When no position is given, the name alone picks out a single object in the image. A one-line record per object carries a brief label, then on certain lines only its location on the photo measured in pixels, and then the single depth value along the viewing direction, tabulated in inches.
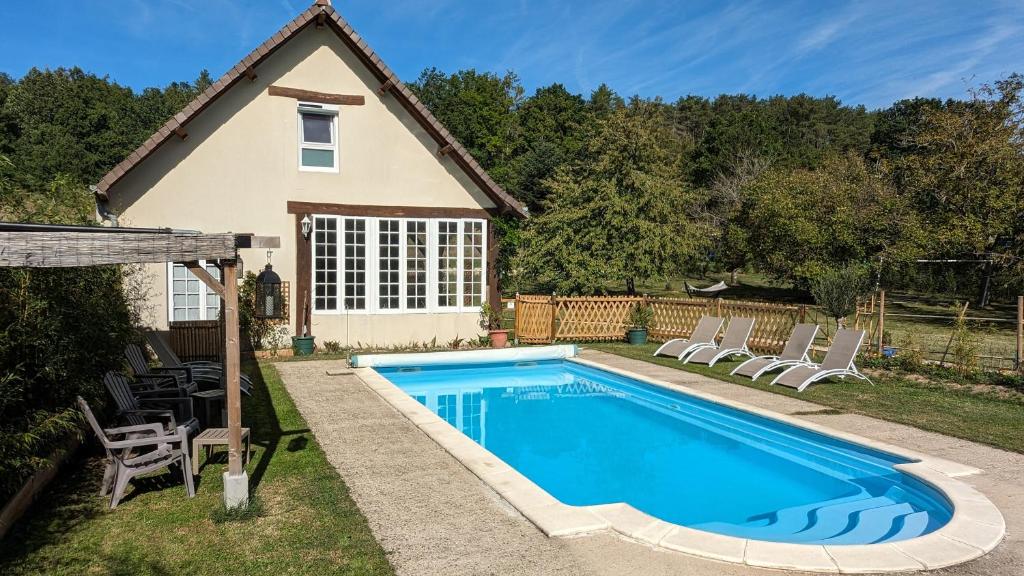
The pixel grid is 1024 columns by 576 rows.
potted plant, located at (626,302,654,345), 728.3
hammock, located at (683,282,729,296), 1125.0
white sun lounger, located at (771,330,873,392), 477.7
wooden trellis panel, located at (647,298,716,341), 705.6
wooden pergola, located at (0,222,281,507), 173.5
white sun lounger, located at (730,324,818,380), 514.9
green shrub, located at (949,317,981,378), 499.5
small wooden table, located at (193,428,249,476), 263.3
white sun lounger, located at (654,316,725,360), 612.6
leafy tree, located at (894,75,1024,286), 977.5
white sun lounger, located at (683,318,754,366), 583.5
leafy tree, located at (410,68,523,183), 2288.4
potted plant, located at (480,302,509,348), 671.1
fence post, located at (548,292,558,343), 720.7
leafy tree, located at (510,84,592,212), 1995.6
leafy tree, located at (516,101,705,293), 944.9
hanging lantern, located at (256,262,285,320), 574.2
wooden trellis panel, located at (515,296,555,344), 714.2
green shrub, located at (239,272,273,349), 591.8
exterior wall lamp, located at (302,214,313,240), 604.1
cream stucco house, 583.3
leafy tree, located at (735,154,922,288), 1106.2
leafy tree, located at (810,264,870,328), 590.1
